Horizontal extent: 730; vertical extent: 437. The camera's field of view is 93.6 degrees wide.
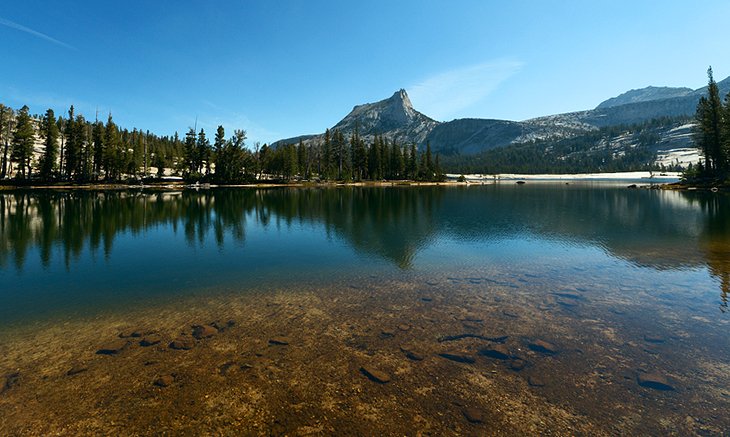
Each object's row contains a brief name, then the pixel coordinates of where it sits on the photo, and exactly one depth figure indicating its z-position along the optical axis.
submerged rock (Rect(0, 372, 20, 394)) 9.73
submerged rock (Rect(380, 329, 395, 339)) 13.02
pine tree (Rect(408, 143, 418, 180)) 162.50
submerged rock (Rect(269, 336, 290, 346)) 12.51
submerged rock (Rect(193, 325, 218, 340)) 13.06
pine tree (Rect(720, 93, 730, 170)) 87.31
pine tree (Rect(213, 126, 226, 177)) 131.12
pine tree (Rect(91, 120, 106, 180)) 112.31
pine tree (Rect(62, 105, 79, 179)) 106.56
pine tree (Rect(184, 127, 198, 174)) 128.75
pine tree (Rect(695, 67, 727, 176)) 90.19
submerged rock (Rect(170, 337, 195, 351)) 12.20
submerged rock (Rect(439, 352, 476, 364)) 11.23
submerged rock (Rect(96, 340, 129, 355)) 11.81
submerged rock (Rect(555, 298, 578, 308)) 16.14
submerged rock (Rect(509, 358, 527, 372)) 10.76
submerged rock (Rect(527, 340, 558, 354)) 11.85
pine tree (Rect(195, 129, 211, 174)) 130.62
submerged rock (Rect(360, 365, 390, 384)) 10.20
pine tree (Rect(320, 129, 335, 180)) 156.50
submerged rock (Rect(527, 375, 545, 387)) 9.92
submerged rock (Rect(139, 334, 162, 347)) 12.41
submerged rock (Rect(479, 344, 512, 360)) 11.51
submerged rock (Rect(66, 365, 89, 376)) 10.51
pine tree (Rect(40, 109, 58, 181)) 100.94
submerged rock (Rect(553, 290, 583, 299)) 17.27
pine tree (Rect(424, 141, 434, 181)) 163.12
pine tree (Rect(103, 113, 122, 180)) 113.94
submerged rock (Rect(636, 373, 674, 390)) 9.77
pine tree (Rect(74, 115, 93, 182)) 108.31
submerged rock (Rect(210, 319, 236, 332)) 13.77
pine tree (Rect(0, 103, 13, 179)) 98.06
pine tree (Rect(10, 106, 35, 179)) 99.06
